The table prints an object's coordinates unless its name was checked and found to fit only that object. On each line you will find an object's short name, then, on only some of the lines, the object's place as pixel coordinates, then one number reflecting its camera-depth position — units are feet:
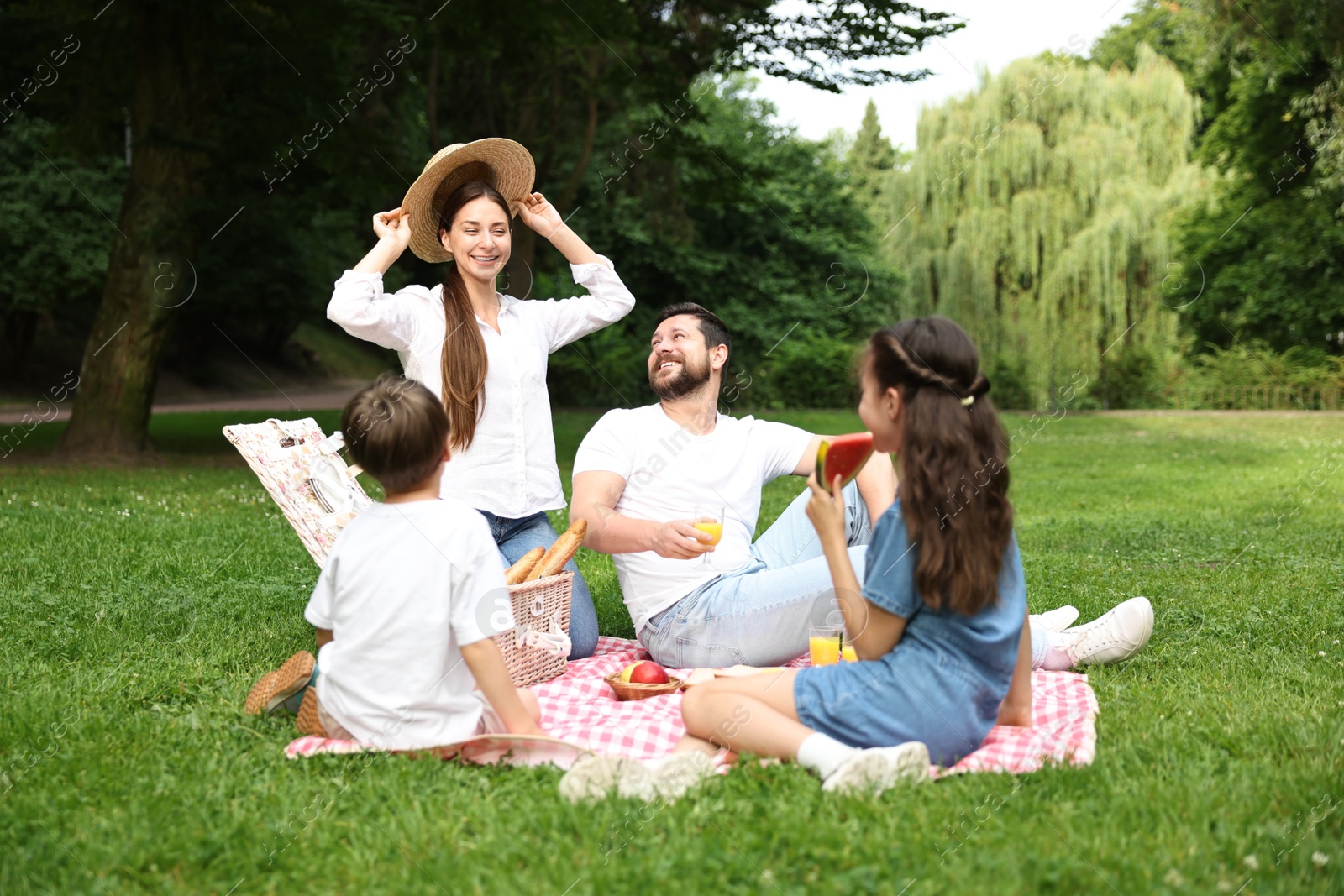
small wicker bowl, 13.19
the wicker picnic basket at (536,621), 13.25
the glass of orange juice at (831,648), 12.94
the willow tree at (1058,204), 72.18
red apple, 13.47
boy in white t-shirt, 10.41
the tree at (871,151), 135.95
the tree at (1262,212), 73.31
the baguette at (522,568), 13.74
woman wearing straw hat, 14.67
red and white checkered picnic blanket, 10.82
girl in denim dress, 9.78
